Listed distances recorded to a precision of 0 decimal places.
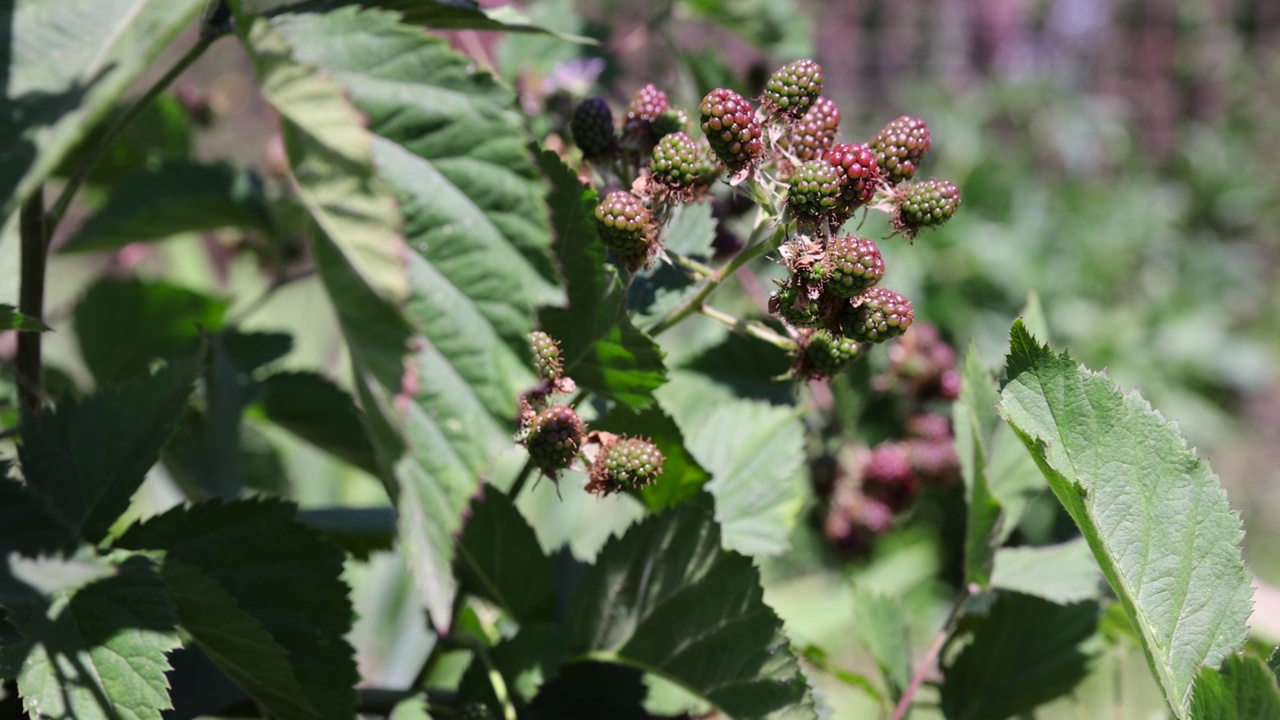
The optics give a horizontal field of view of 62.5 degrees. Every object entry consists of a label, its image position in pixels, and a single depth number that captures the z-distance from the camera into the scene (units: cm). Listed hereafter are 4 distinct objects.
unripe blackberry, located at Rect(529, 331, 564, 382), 59
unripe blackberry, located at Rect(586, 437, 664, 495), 64
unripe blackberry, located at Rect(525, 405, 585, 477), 59
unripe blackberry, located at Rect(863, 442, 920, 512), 124
